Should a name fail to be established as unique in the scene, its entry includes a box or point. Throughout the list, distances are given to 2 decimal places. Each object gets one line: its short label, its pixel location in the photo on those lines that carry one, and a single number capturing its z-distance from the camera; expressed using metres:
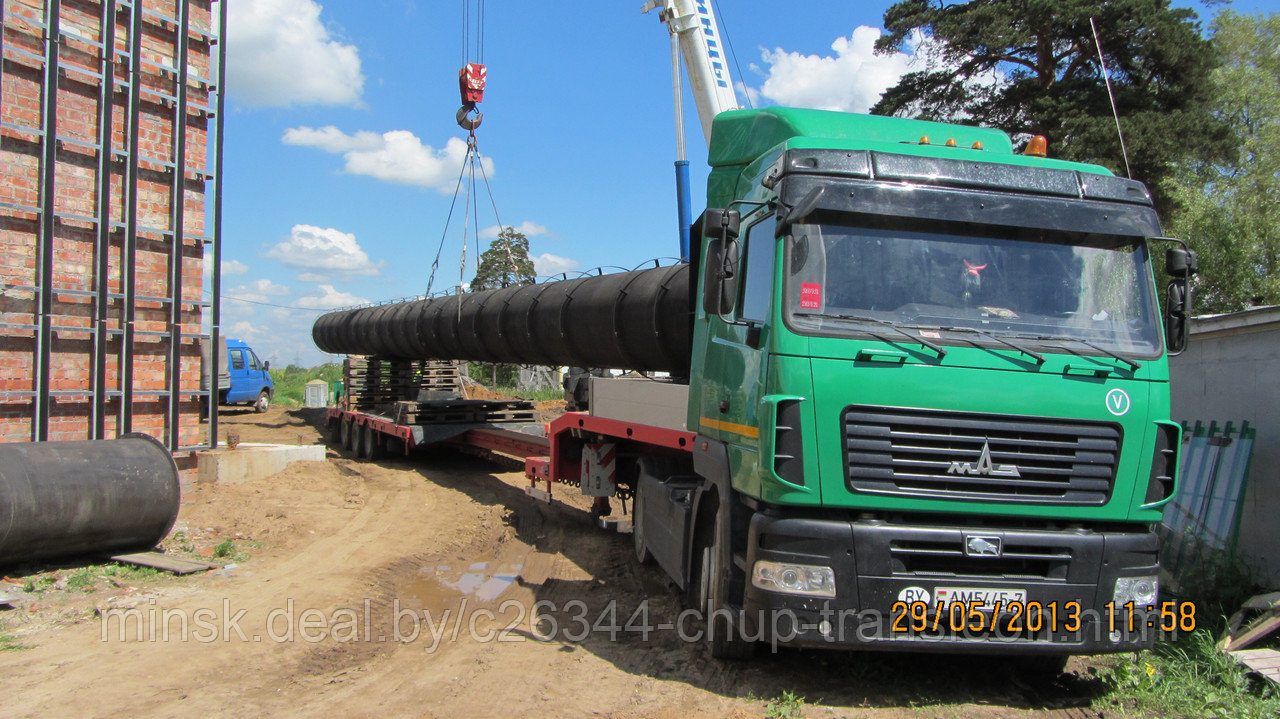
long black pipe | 7.98
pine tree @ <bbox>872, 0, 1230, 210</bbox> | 16.83
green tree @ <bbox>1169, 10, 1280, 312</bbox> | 16.12
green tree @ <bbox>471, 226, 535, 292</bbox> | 40.53
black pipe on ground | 6.85
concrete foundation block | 10.97
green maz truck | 4.09
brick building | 9.23
